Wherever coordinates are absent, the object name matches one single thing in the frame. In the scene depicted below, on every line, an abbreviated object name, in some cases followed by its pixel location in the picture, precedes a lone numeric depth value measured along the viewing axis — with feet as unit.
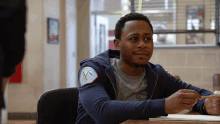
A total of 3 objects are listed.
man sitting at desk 3.04
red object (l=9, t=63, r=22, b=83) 14.02
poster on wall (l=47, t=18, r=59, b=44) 14.78
